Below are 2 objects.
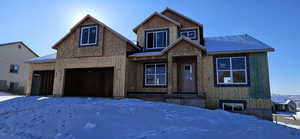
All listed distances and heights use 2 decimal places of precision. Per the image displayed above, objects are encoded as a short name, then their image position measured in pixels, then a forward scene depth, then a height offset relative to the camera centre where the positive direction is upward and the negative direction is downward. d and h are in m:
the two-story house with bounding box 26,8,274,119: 8.85 +0.97
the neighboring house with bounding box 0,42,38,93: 21.69 +1.77
